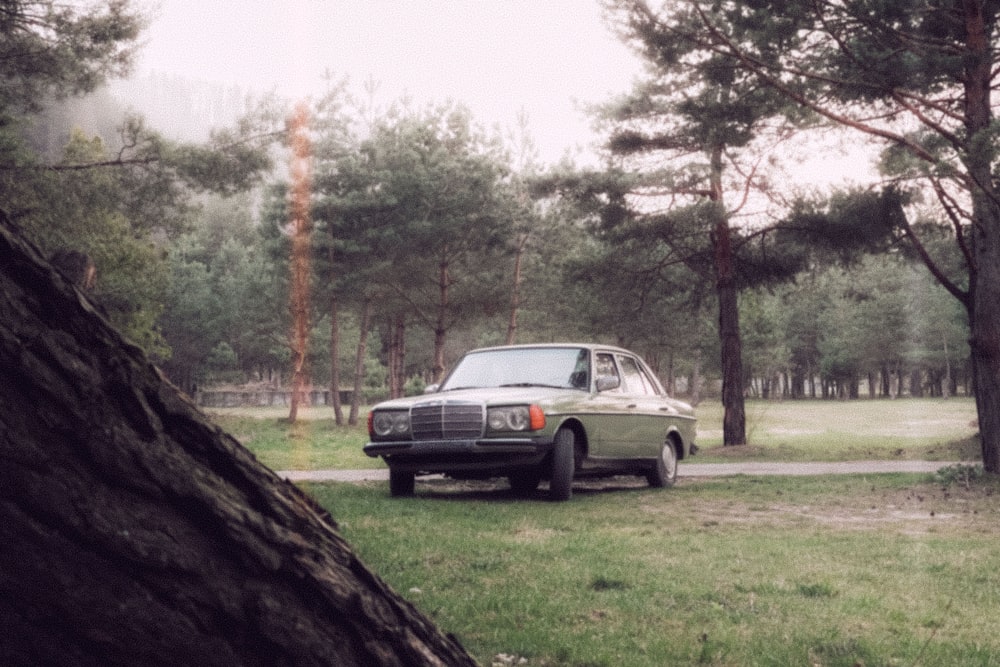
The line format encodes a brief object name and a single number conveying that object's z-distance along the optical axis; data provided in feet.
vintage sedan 35.06
